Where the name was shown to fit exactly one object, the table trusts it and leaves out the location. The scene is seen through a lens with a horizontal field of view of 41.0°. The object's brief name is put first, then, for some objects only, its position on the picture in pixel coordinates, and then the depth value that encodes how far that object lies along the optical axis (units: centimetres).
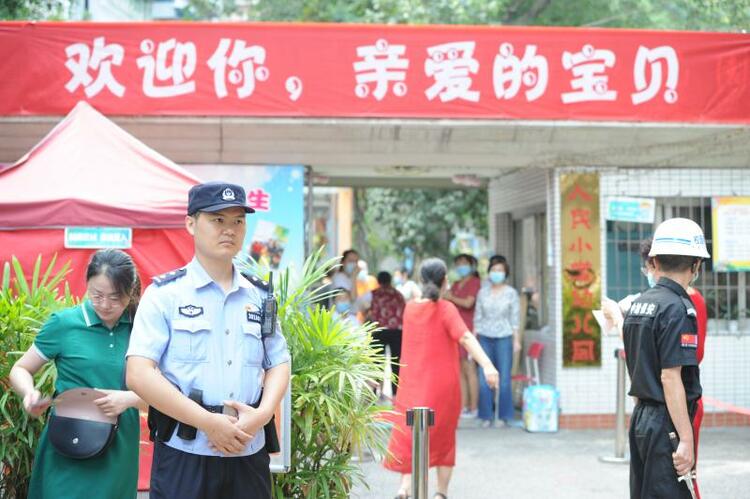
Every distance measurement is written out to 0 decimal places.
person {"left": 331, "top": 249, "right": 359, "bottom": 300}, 1268
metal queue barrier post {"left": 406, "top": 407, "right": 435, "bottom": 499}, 550
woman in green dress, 438
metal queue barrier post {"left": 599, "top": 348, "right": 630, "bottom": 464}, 911
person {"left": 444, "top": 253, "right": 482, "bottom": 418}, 1191
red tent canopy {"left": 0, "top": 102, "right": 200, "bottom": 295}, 685
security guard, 445
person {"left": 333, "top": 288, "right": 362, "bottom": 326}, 1203
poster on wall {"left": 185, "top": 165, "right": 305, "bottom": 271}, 1082
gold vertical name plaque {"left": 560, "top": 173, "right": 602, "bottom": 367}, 1087
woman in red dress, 729
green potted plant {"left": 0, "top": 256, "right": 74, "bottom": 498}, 533
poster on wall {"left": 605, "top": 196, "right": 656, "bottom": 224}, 1088
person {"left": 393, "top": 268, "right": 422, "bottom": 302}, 1225
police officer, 344
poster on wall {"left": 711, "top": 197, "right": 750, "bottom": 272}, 1091
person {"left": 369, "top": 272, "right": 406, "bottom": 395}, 1151
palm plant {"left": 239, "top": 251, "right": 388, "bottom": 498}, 550
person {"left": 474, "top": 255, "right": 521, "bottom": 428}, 1133
